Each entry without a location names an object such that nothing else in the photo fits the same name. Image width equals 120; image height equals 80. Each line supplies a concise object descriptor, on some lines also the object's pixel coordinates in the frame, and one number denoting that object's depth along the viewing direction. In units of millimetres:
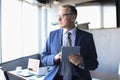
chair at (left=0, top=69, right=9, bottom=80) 2426
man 1416
